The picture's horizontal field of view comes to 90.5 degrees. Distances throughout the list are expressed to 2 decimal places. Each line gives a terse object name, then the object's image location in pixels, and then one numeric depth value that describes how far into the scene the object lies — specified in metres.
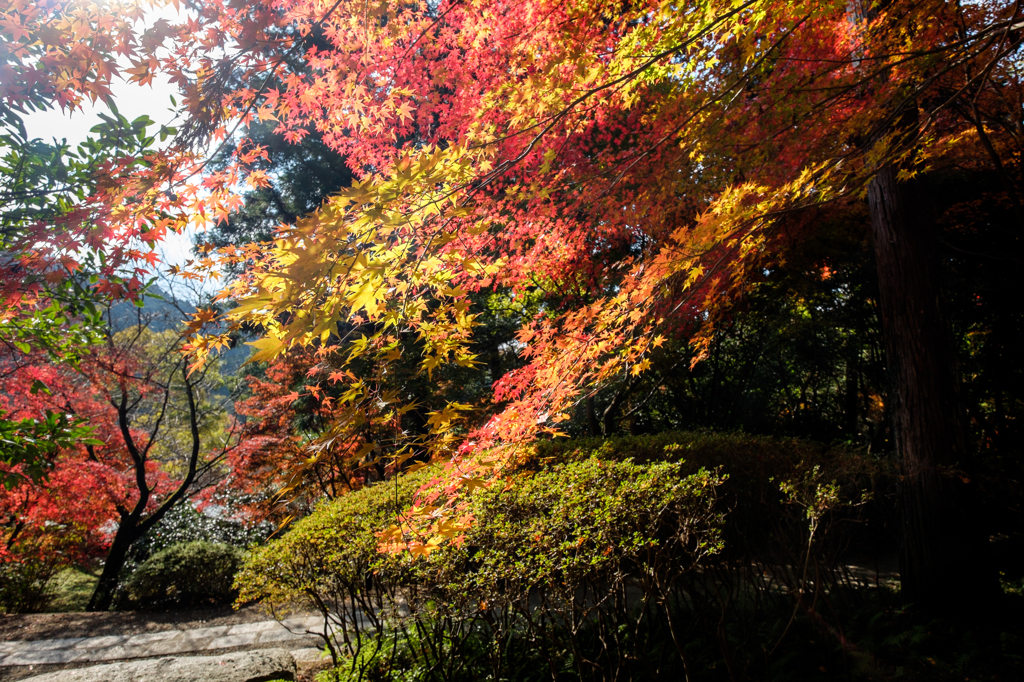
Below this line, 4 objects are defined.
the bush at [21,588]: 7.23
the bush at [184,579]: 7.62
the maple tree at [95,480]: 7.27
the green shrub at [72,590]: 8.18
